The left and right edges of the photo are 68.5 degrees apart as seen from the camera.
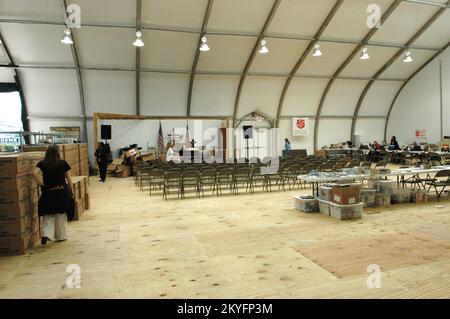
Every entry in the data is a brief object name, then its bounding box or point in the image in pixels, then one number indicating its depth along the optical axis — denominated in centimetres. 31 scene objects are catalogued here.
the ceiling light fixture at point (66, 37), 1030
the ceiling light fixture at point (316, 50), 1250
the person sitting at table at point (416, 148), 1559
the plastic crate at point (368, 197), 707
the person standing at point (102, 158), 1158
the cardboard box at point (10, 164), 430
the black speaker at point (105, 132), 1360
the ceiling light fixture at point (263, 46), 1230
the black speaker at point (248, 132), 1623
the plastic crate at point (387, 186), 729
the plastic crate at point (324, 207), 634
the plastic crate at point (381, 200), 716
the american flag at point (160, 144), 1498
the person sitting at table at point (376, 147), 1692
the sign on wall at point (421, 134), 1775
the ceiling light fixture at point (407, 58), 1436
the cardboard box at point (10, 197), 432
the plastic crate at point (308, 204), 657
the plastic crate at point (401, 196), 735
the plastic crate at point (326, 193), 632
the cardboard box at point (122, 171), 1361
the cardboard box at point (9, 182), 433
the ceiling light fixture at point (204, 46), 1169
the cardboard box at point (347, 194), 595
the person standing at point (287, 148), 1630
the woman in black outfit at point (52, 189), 462
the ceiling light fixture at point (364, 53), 1348
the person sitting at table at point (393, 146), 1663
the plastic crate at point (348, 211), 597
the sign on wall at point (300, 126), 1709
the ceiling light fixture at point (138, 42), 1065
